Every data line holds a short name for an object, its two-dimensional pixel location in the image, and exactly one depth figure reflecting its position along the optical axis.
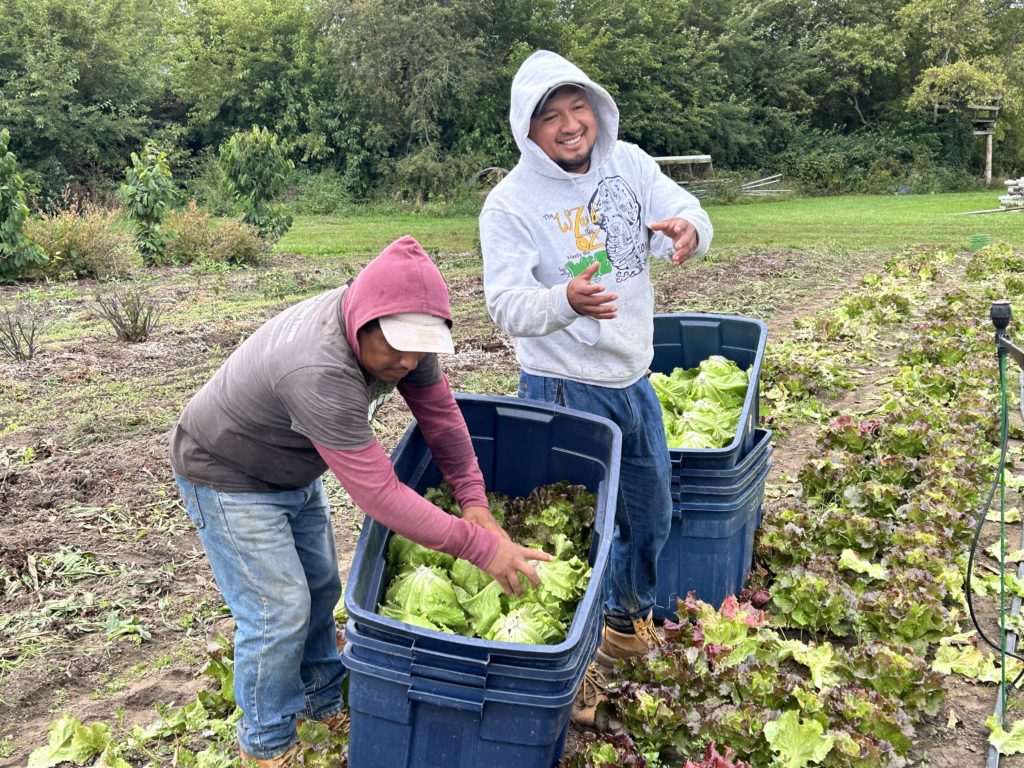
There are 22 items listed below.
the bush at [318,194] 27.05
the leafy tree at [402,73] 26.09
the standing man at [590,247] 2.83
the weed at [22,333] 8.15
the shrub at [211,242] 14.55
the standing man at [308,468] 2.16
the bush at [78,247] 13.33
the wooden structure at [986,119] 35.09
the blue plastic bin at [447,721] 2.06
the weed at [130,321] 8.80
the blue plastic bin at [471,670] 2.02
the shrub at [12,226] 12.52
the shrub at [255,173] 15.88
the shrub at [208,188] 24.55
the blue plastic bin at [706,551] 3.36
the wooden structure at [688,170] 31.80
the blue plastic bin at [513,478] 2.03
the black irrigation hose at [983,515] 2.60
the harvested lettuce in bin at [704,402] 3.80
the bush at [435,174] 27.36
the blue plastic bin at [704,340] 4.25
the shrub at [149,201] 14.39
